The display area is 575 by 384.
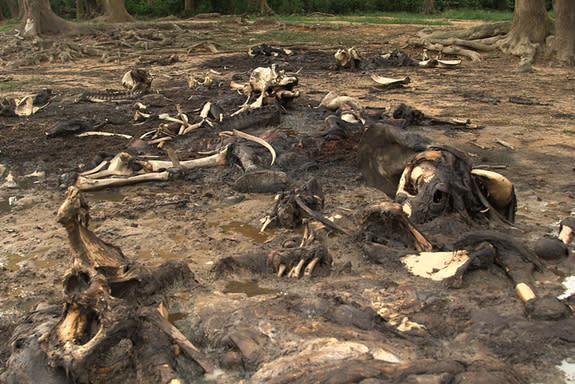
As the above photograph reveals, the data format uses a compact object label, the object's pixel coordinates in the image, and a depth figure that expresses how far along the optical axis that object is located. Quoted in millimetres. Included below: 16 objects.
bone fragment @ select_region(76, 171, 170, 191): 5336
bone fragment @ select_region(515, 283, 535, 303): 2978
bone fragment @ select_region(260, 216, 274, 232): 4393
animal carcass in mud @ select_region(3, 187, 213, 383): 2344
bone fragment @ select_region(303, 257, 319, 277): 3455
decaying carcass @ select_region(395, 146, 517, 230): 3938
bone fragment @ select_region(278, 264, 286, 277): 3492
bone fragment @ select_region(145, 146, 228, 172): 5883
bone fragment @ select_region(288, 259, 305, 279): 3452
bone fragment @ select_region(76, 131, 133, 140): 7310
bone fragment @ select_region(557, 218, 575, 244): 3920
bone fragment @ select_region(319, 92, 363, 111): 7436
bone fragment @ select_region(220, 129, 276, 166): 5902
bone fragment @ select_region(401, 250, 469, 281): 3303
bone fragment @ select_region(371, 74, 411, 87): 10180
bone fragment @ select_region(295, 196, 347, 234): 4111
